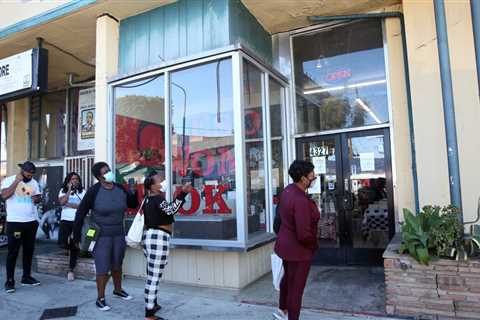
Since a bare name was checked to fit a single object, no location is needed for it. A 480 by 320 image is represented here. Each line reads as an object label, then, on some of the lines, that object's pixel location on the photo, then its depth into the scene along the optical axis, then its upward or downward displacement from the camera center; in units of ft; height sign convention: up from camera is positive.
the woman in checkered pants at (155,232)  12.46 -1.47
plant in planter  12.23 -1.83
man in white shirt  16.69 -1.13
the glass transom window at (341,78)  18.92 +5.43
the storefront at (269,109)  15.67 +3.56
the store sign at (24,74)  20.03 +6.43
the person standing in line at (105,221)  13.88 -1.16
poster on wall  27.71 +5.22
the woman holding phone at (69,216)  18.21 -1.21
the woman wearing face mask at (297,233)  10.81 -1.43
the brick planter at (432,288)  11.59 -3.42
